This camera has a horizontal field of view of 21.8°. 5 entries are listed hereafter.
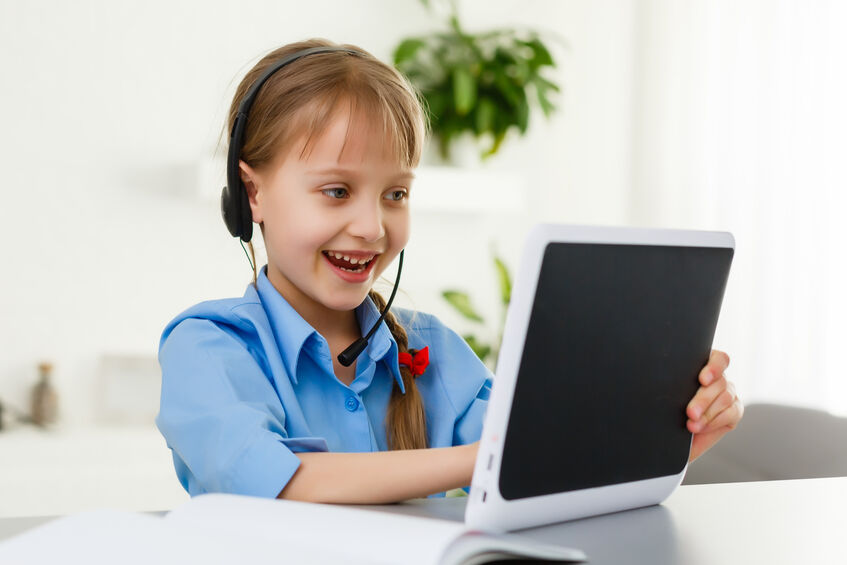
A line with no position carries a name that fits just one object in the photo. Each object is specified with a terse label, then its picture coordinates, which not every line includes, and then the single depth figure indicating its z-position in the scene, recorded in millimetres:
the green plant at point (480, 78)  3695
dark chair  1895
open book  1391
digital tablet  1455
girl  1635
